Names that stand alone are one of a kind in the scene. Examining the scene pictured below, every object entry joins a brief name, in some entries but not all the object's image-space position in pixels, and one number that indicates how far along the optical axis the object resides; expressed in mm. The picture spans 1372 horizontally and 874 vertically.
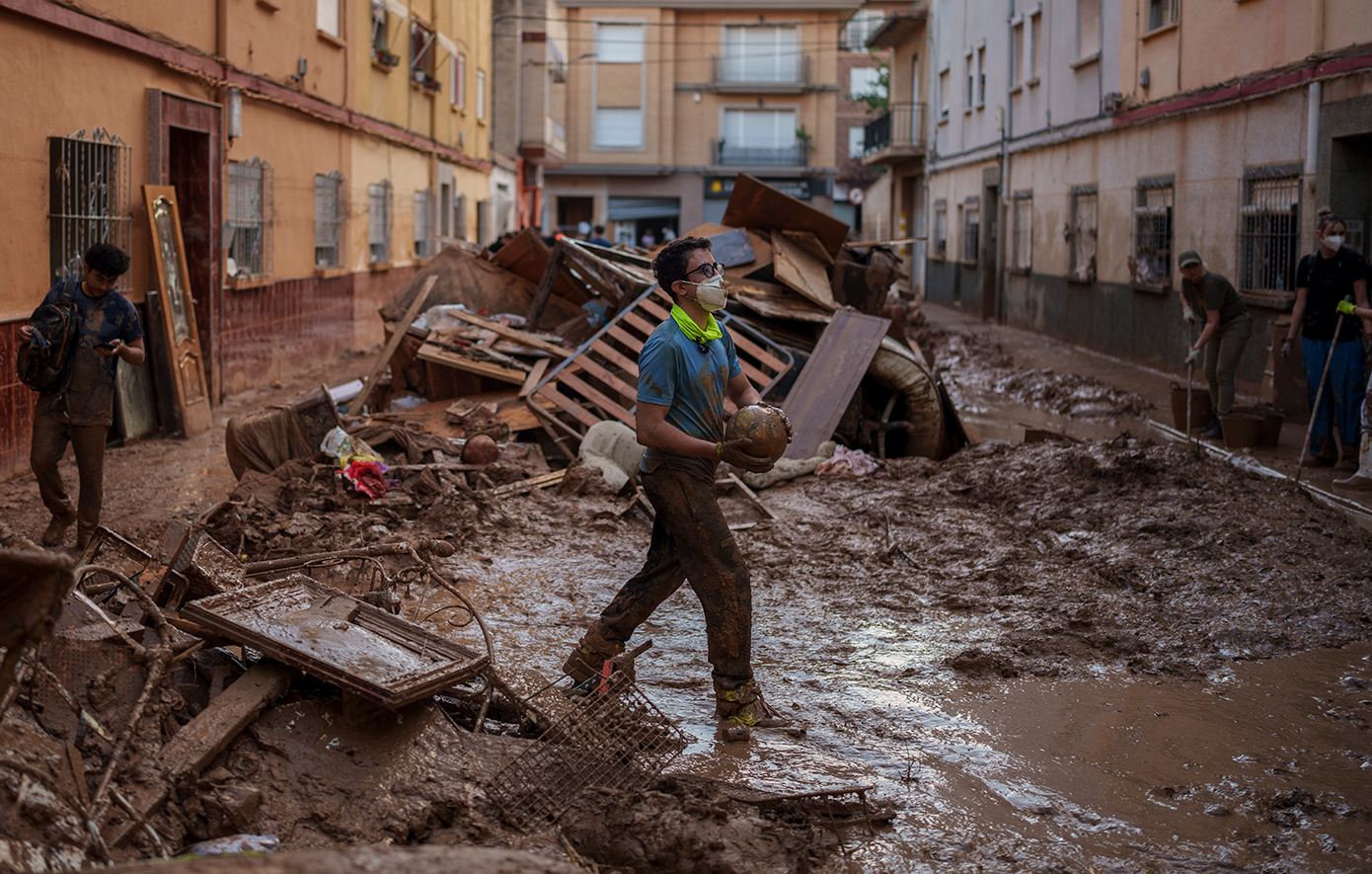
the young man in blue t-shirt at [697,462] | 4406
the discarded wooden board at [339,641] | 3729
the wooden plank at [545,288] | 12344
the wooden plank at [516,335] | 10641
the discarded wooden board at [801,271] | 11469
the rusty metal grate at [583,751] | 3660
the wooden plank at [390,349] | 10410
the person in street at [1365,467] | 8188
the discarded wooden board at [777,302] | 10938
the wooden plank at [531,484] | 8203
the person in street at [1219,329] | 10305
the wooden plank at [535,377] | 9891
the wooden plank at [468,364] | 10281
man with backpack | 6305
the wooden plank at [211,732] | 3248
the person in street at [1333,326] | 8977
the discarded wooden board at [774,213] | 12125
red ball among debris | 8688
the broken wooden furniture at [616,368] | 9633
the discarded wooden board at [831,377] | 9609
